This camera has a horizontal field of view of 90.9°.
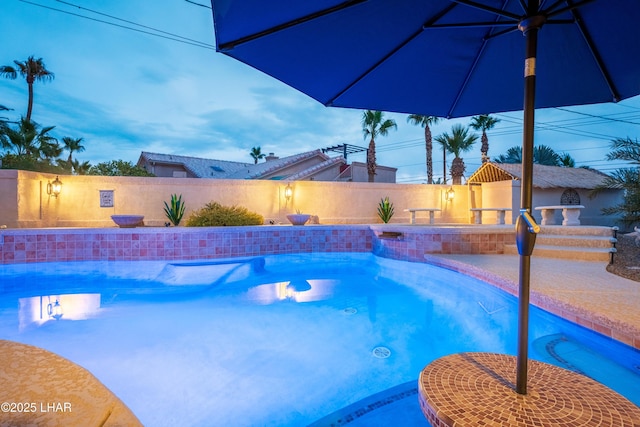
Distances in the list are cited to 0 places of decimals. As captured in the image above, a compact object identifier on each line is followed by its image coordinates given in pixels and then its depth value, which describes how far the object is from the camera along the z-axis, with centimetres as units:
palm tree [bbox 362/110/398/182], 1759
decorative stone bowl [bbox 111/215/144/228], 845
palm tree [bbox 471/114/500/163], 2008
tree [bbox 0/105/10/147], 1524
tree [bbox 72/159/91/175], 2775
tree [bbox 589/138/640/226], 665
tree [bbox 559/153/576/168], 2544
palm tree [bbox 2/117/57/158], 1650
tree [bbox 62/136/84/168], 2950
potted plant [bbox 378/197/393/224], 1317
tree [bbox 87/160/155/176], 1603
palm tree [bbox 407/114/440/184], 1984
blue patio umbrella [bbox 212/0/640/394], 201
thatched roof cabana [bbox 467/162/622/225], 1315
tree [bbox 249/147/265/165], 4062
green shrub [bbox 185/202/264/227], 1009
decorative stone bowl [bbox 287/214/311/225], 984
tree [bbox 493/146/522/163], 2975
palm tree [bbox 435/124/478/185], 1950
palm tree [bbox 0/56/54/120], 2105
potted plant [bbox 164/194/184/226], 1084
